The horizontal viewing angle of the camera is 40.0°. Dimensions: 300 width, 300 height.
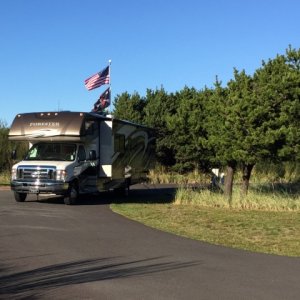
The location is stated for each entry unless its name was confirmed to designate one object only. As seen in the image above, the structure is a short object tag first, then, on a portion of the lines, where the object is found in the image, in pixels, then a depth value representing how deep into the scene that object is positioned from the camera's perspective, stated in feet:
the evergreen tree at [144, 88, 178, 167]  77.04
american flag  80.38
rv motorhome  46.30
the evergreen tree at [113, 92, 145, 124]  91.80
